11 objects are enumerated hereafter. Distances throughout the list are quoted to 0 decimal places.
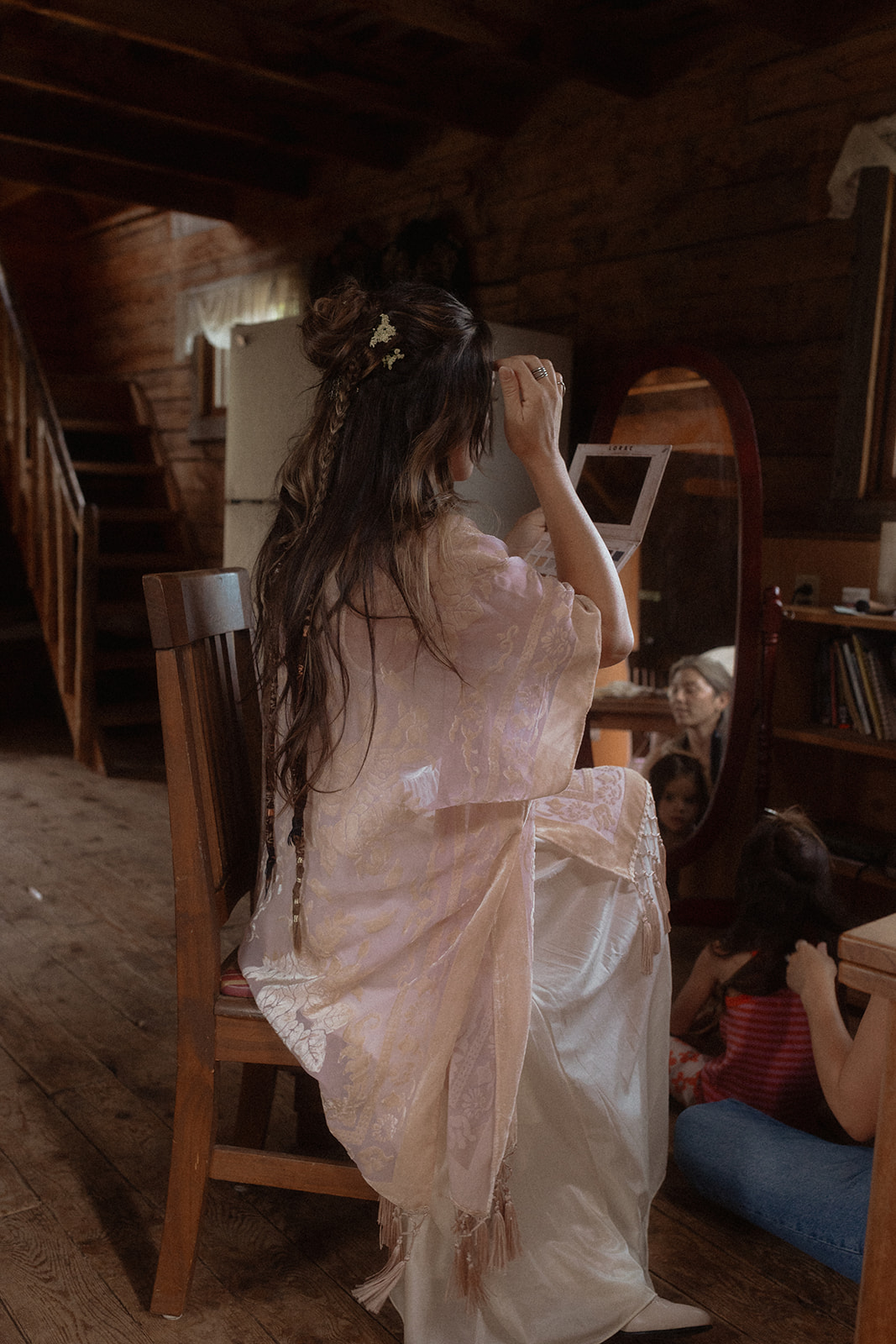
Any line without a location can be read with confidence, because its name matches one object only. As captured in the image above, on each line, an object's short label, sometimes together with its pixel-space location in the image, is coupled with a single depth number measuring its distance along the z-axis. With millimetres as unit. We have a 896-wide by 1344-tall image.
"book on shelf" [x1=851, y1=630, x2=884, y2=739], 2600
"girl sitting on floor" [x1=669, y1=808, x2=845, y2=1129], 1750
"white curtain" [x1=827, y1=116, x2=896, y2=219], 2766
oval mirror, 2729
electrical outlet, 2789
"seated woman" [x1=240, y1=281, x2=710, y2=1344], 1188
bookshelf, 2572
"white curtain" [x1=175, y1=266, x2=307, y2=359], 4902
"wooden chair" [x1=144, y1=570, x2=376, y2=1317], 1287
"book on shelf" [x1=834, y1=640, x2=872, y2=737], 2643
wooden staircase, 4344
